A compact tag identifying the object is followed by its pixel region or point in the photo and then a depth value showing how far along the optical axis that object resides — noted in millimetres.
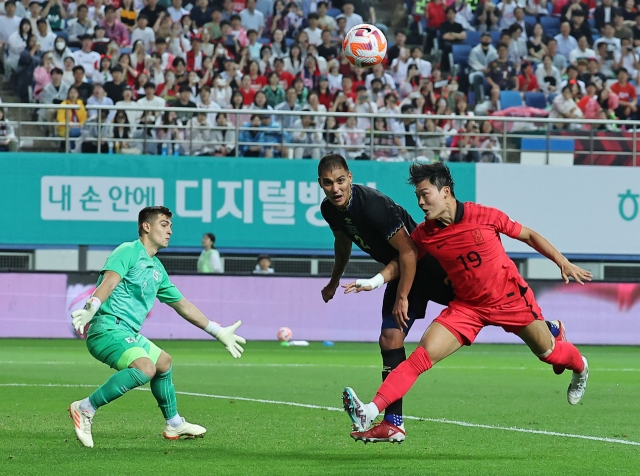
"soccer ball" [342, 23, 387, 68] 14047
